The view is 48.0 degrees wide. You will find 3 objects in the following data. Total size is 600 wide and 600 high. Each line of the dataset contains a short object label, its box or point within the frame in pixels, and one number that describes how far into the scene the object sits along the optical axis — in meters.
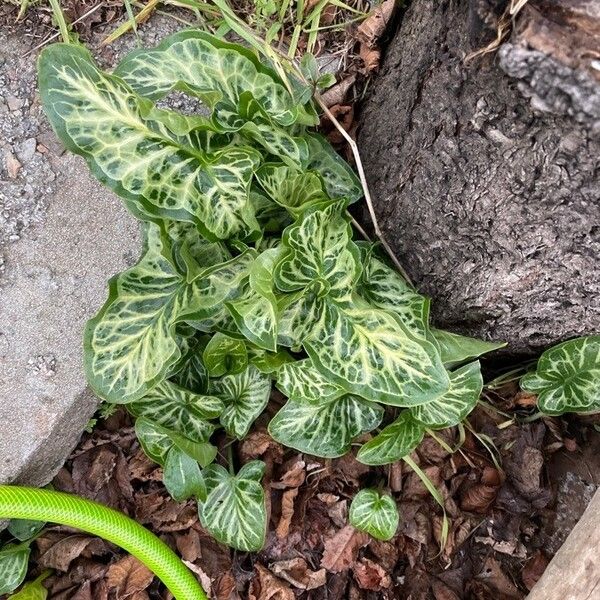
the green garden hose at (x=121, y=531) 0.47
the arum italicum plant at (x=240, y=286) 0.37
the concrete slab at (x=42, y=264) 0.50
